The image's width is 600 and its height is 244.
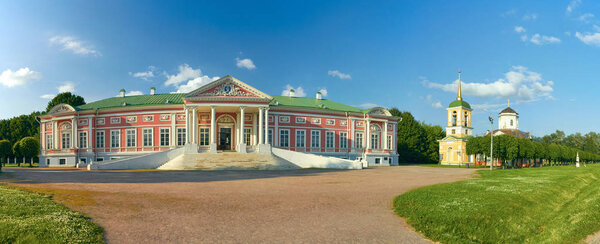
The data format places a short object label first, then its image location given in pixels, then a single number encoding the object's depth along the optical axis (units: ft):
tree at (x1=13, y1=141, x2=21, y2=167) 141.28
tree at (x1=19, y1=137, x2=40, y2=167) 136.67
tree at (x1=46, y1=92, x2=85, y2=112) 179.32
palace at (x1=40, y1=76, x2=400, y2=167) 119.24
